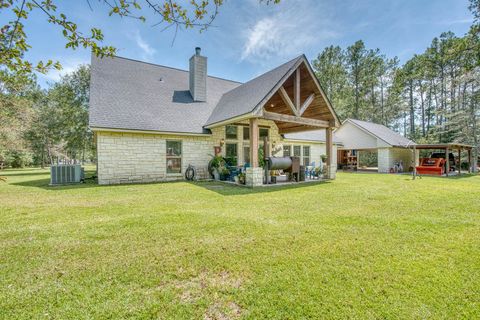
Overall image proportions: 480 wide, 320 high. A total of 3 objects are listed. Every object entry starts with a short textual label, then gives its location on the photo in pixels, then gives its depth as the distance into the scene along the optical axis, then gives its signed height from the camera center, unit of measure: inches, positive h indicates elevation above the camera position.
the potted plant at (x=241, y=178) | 378.8 -32.5
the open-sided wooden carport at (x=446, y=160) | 605.2 -7.6
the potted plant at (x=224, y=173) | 442.0 -27.8
